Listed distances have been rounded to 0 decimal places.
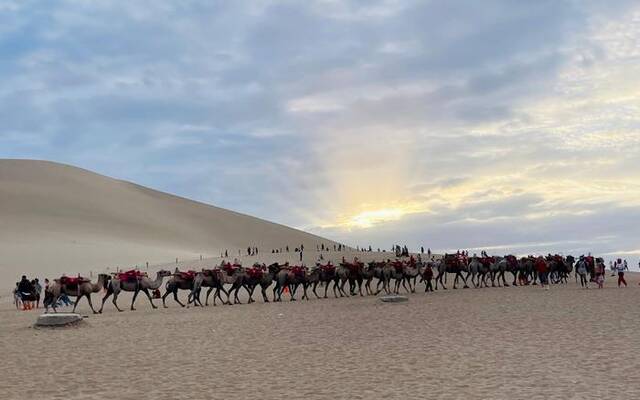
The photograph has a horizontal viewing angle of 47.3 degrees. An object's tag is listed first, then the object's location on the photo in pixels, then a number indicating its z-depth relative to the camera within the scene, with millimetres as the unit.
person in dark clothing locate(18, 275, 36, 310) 37500
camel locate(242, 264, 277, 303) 36750
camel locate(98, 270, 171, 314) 32594
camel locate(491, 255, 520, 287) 45469
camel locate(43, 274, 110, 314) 31077
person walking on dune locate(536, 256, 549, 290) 41631
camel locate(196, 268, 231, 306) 34969
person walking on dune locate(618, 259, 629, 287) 39694
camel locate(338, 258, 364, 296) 39188
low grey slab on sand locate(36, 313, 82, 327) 24766
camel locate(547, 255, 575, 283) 45875
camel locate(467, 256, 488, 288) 44281
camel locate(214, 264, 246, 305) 36469
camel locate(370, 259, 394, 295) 40062
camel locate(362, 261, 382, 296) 39875
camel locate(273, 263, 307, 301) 36906
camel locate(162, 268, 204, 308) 34094
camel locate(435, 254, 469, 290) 43031
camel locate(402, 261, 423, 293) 40781
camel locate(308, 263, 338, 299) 38719
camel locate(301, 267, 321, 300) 37912
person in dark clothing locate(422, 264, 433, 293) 40844
